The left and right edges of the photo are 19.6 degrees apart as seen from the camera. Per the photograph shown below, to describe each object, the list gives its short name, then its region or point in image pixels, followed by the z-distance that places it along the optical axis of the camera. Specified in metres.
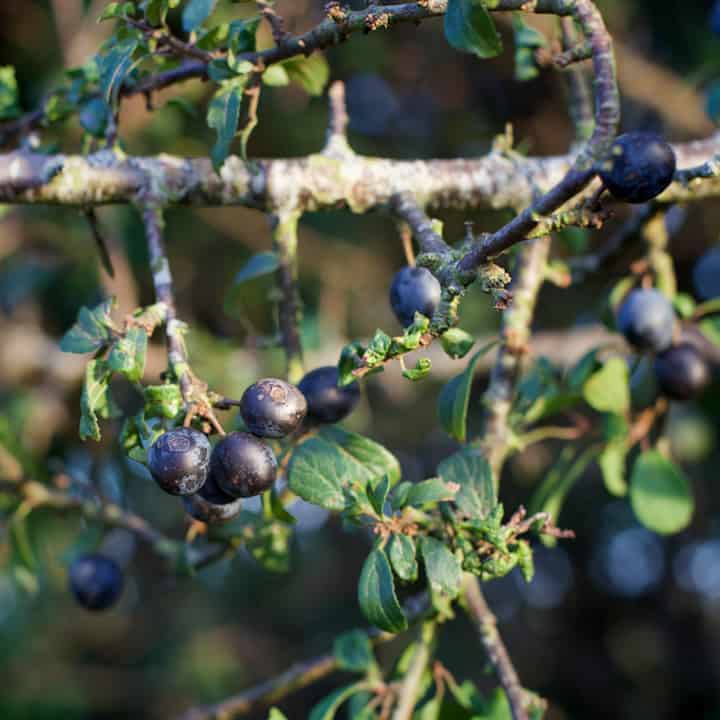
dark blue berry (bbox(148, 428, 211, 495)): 0.37
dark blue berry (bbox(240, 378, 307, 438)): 0.38
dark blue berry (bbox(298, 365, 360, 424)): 0.41
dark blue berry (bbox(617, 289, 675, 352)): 0.48
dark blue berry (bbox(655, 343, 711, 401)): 0.50
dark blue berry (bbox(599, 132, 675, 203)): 0.35
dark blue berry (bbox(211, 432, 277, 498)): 0.37
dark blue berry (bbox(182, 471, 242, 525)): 0.39
